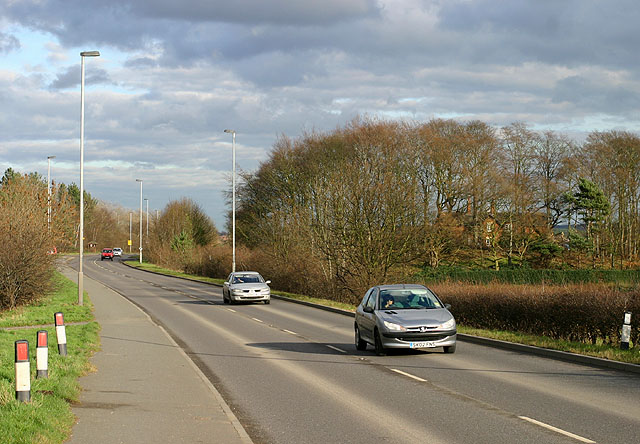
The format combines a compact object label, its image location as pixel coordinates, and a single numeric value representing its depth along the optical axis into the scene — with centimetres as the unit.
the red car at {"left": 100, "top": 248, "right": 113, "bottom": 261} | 10906
